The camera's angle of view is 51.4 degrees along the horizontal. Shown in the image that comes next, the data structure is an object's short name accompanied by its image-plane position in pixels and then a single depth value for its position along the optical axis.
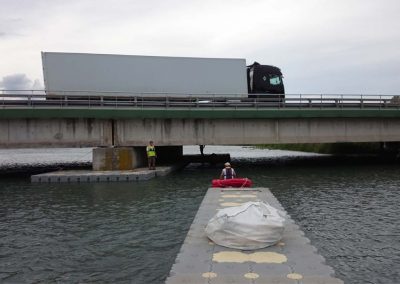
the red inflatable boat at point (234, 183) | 20.02
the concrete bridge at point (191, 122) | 31.20
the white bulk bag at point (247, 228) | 9.63
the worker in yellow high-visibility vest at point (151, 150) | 29.42
